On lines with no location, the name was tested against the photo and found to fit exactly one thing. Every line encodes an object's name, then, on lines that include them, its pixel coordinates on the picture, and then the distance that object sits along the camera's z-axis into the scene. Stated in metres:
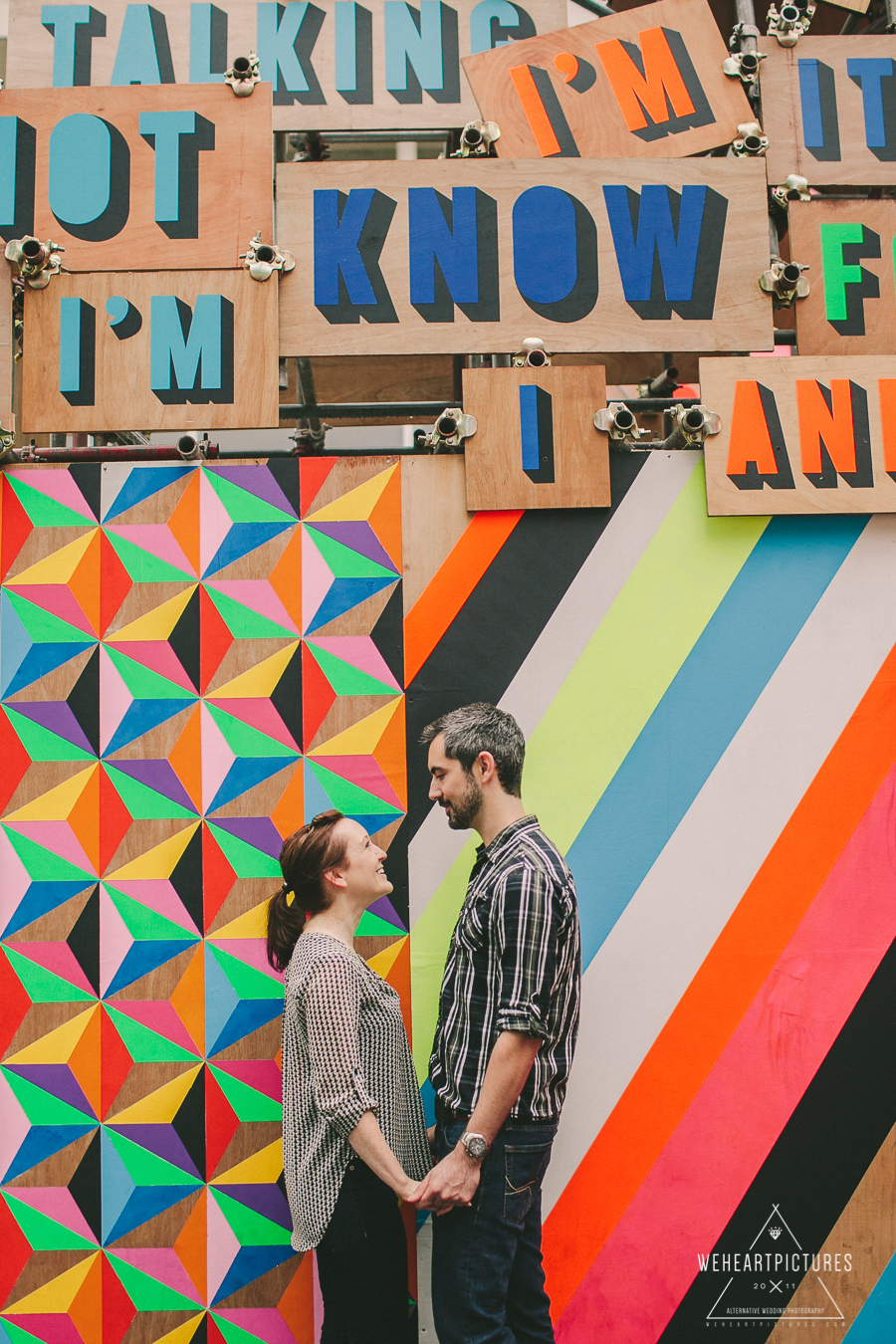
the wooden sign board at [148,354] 2.64
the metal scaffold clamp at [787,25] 2.82
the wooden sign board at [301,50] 3.21
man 1.89
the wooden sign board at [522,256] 2.69
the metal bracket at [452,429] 2.60
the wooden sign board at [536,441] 2.62
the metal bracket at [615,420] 2.61
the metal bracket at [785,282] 2.69
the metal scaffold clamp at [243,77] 2.68
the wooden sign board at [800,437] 2.62
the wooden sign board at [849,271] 2.75
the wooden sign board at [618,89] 2.80
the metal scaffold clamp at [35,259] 2.60
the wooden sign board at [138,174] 2.70
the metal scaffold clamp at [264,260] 2.63
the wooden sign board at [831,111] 2.83
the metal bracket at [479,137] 2.72
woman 1.92
